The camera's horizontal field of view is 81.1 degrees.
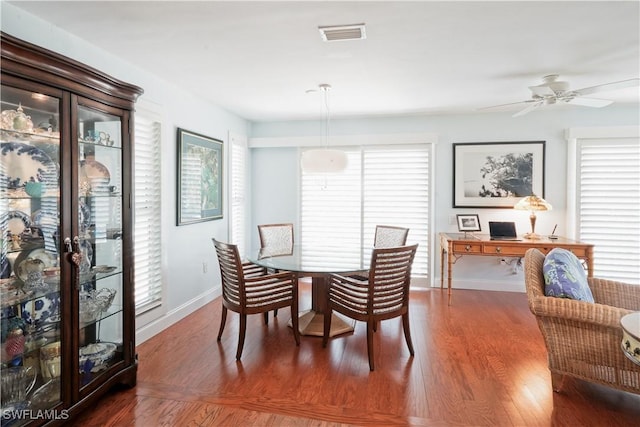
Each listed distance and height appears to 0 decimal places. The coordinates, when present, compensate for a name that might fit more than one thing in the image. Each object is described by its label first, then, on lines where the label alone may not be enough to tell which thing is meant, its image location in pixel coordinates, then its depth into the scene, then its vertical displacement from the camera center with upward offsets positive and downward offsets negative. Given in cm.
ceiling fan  306 +96
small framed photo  469 -20
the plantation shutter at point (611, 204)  439 +5
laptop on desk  434 -26
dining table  300 -49
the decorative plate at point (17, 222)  179 -9
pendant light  337 +41
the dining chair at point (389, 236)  392 -32
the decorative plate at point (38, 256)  183 -26
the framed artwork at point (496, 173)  462 +44
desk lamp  422 +2
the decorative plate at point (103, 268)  225 -39
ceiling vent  227 +109
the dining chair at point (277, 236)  429 -35
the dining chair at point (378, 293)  270 -66
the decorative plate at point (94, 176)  214 +17
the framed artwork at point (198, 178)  366 +29
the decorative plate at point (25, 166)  175 +19
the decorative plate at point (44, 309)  188 -54
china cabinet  175 -12
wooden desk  386 -42
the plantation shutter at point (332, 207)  511 -1
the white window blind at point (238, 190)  483 +21
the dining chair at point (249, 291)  284 -67
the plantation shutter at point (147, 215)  312 -8
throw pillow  230 -45
